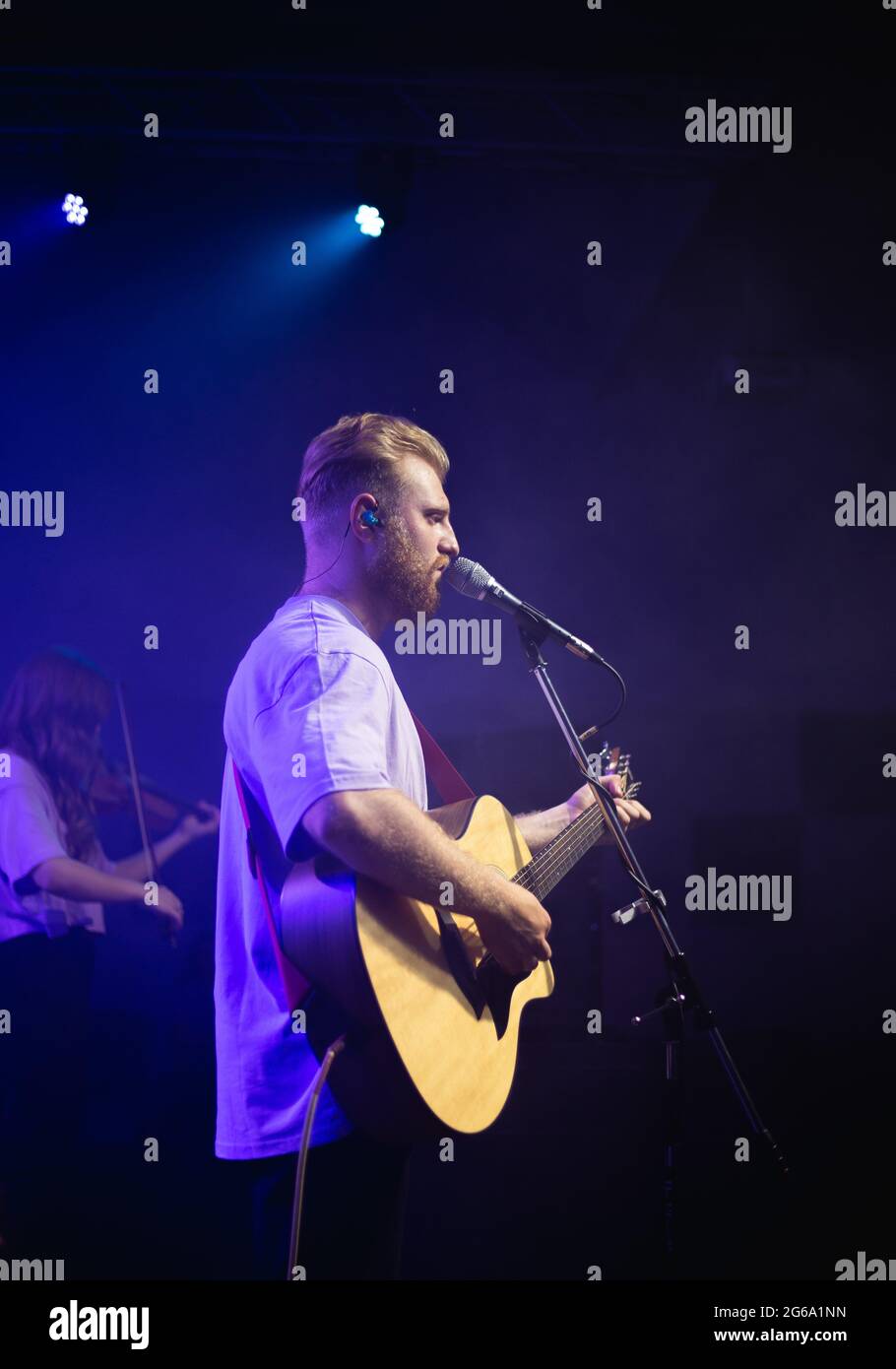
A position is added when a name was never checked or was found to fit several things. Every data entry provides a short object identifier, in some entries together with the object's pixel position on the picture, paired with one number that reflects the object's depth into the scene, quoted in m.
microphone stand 2.34
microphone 2.35
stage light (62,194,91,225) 3.51
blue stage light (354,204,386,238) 3.54
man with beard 1.72
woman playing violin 3.24
